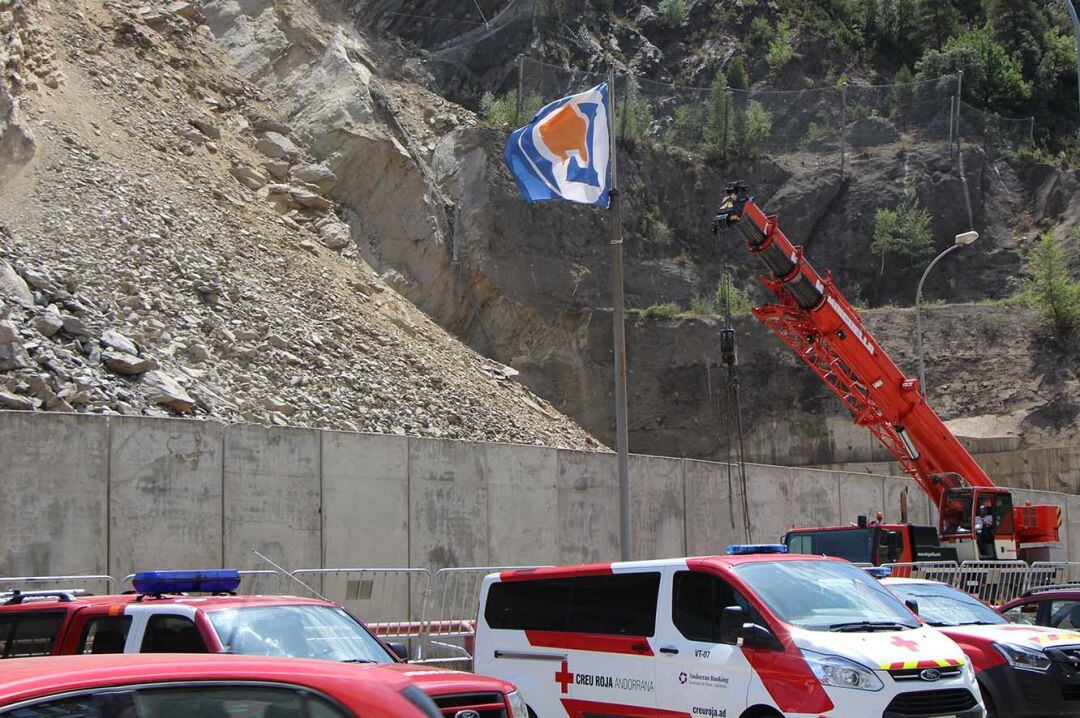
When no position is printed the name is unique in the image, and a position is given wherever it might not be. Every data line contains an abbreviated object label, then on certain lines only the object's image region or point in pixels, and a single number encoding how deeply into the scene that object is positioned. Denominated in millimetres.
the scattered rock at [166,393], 21422
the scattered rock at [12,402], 18453
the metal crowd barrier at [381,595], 15247
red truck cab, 18812
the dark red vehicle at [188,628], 7793
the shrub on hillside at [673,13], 65562
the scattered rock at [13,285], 21859
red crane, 21594
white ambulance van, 8484
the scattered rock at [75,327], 21766
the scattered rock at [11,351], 19500
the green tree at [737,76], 62969
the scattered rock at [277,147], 38031
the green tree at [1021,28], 69688
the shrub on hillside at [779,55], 64500
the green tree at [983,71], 65875
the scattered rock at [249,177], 35188
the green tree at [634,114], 51406
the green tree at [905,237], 52000
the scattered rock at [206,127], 35656
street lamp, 28594
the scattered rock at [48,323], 21291
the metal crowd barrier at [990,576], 18828
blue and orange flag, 17969
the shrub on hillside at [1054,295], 45375
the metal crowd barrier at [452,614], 15055
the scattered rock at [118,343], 22062
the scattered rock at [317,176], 38312
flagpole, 17016
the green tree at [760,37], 66125
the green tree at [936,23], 69938
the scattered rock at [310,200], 36875
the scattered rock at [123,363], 21422
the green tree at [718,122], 54144
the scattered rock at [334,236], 36406
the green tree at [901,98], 57031
